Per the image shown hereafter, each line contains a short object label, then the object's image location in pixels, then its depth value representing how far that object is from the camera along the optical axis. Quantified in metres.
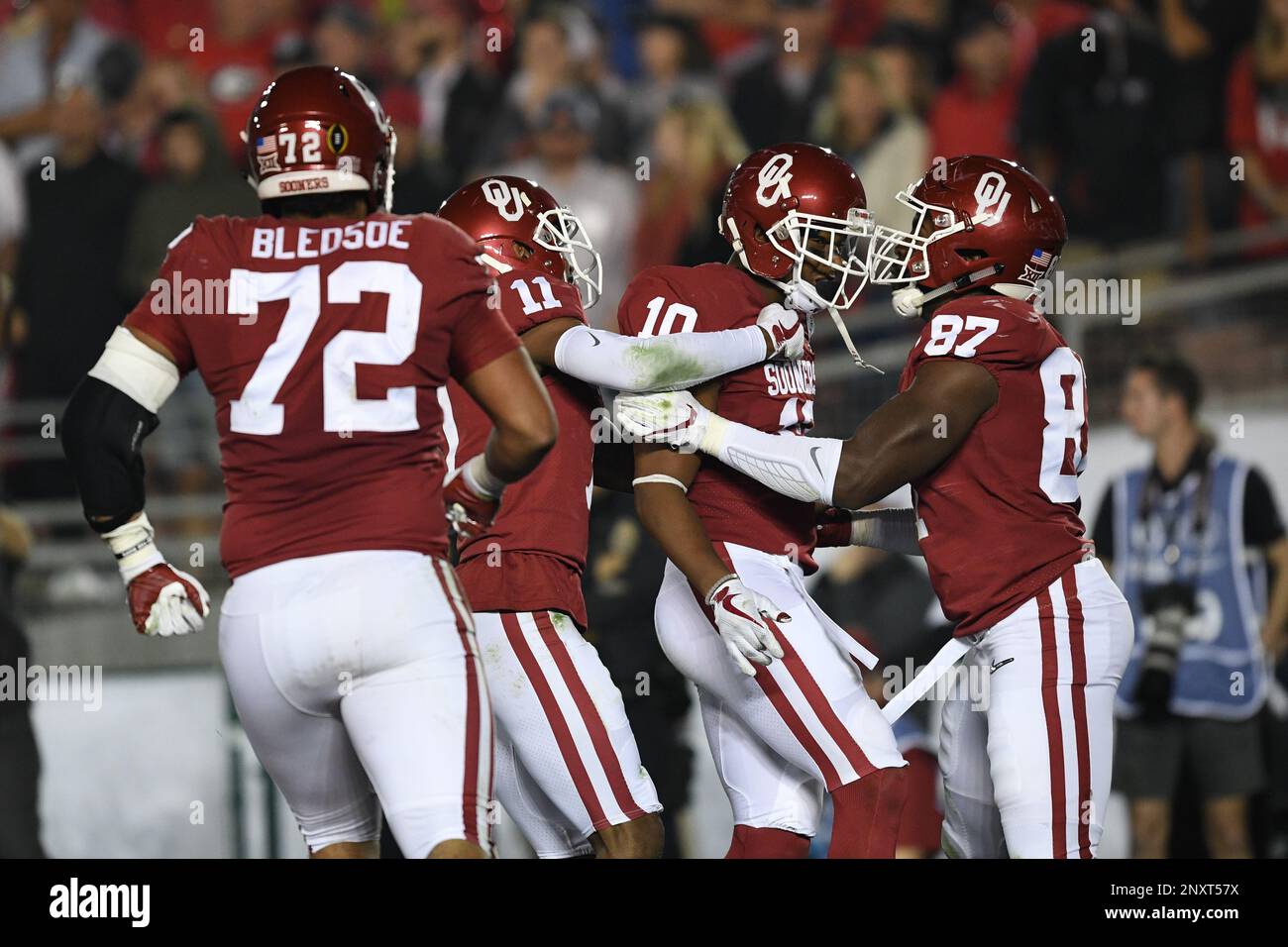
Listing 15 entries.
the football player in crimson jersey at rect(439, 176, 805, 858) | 8.28
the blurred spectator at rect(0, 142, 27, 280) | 17.47
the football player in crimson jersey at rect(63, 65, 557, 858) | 6.50
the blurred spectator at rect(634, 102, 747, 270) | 17.83
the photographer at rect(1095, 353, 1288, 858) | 14.67
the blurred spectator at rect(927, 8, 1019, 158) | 17.97
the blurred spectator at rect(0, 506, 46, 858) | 12.86
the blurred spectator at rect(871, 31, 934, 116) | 18.19
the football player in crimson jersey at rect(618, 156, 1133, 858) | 7.99
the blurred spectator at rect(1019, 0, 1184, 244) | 17.20
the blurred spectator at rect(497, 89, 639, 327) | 17.97
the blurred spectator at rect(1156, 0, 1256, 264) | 16.97
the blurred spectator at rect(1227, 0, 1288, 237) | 16.91
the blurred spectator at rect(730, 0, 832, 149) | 18.36
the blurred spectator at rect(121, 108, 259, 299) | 17.69
